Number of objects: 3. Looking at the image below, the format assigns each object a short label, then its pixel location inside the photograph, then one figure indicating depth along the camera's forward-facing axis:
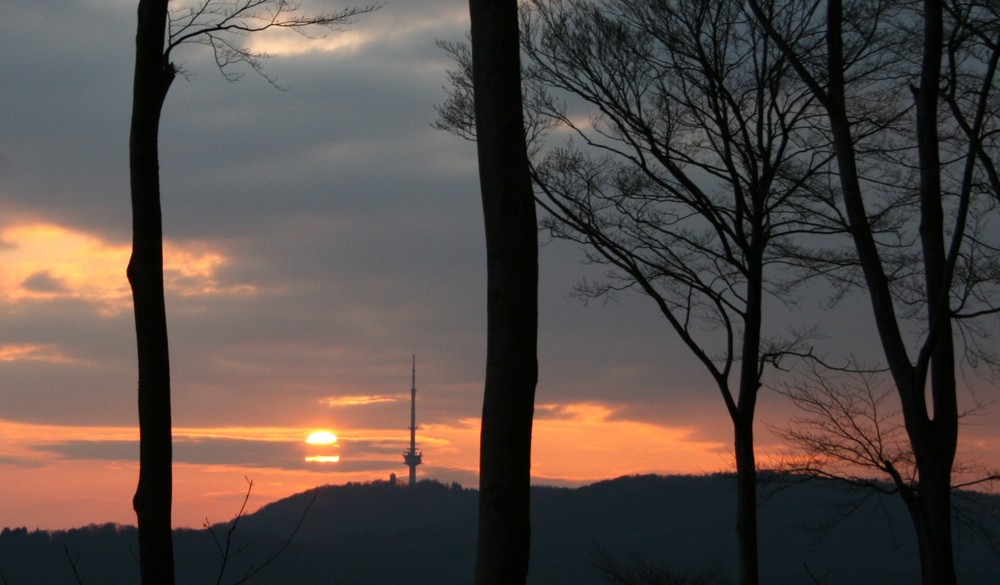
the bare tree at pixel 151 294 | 10.63
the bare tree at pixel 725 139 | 23.27
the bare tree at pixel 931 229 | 17.62
